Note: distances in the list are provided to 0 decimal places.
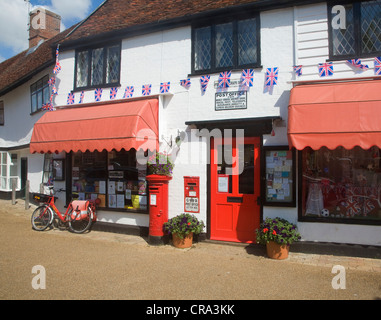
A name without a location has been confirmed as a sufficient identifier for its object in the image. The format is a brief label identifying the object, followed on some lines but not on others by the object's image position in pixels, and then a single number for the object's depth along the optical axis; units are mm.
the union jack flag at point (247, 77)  6652
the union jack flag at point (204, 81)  7039
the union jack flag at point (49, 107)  9258
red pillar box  6930
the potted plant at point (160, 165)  6977
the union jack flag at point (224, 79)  6844
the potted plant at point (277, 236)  5715
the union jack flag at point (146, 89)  7686
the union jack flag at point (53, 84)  9180
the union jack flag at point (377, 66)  5789
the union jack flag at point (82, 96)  8641
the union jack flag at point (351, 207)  6104
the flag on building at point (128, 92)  7910
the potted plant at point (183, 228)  6613
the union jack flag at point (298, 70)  6238
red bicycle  7977
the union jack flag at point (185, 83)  7245
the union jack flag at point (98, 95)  8369
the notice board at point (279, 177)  6277
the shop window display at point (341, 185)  6031
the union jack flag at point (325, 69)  6056
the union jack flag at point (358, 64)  5848
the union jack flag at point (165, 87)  7477
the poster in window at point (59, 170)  9095
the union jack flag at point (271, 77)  6441
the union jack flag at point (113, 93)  8141
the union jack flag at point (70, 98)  8832
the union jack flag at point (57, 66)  9047
